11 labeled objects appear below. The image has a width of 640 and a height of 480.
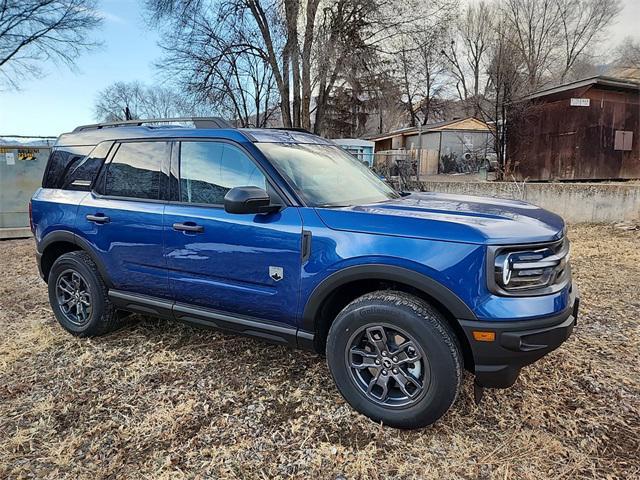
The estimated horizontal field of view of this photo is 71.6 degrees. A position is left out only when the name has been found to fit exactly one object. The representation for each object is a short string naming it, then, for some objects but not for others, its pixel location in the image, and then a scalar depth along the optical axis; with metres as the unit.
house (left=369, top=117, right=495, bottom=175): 29.19
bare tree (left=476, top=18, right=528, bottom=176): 15.29
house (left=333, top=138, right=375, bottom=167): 17.38
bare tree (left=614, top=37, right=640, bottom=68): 37.66
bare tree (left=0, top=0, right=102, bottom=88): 17.89
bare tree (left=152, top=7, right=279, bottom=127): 17.89
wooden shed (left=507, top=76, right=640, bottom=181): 13.09
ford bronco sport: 2.27
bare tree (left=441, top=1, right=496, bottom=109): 40.72
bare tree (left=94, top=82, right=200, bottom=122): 48.72
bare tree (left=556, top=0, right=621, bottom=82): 41.38
